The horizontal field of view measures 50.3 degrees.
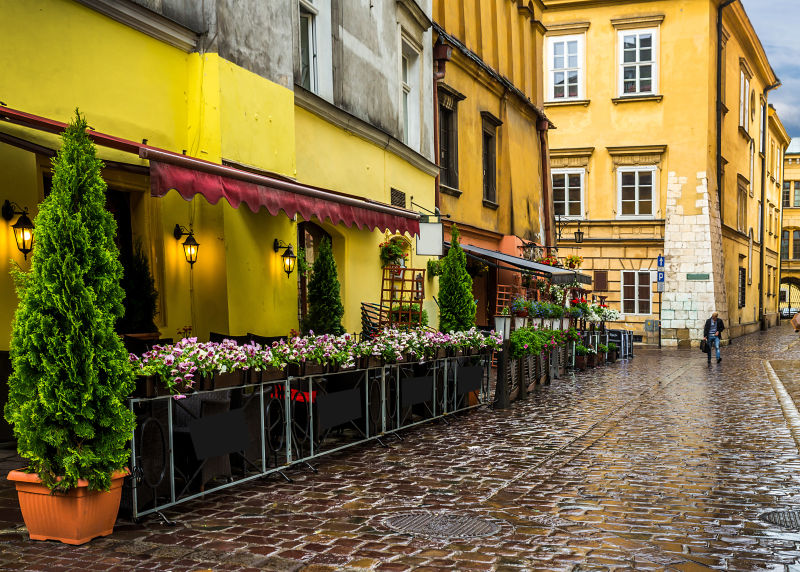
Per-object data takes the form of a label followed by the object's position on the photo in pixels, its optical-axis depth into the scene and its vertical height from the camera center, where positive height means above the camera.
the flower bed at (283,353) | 6.43 -0.48
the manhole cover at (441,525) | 6.05 -1.64
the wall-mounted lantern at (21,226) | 8.50 +0.80
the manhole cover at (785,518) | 6.24 -1.66
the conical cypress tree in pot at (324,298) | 13.05 +0.06
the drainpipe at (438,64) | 18.78 +5.22
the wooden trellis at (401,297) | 15.29 +0.07
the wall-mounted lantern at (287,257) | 11.76 +0.64
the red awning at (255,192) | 7.67 +1.15
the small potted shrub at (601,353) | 22.37 -1.43
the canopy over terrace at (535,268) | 19.48 +0.78
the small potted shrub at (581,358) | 20.89 -1.45
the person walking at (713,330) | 22.70 -0.86
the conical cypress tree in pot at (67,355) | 5.70 -0.34
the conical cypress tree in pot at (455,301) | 13.96 -0.01
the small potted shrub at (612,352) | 23.59 -1.50
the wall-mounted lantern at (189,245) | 10.51 +0.72
